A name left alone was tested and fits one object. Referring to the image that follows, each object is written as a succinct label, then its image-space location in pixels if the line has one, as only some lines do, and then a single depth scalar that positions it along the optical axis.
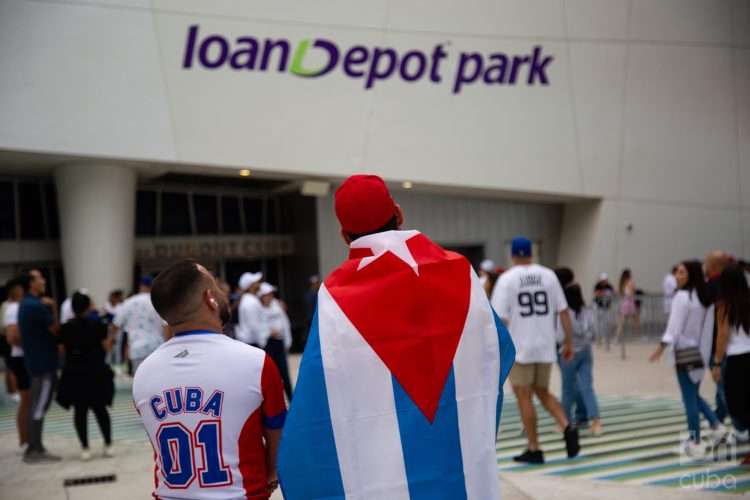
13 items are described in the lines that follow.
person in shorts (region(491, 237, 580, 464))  7.71
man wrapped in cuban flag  2.73
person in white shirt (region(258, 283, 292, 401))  11.18
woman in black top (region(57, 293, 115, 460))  8.60
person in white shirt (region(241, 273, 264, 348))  11.31
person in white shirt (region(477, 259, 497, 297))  12.29
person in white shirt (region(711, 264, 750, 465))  6.91
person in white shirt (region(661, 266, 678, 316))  19.83
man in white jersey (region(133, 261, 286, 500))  2.82
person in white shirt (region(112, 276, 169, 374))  10.91
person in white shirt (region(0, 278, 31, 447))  9.34
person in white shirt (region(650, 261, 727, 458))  7.73
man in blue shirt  8.88
